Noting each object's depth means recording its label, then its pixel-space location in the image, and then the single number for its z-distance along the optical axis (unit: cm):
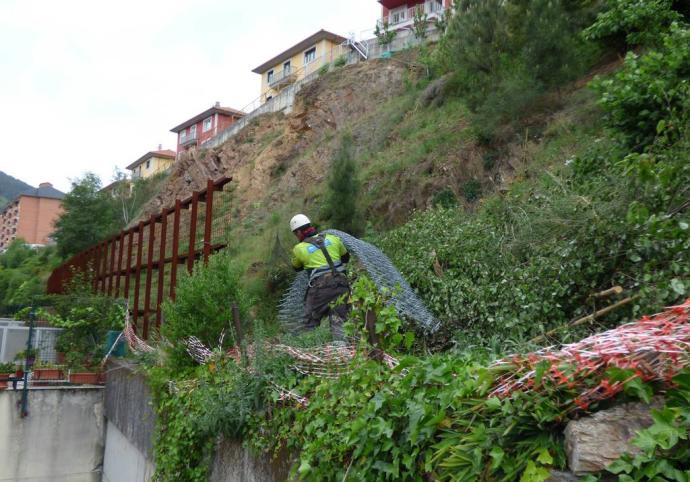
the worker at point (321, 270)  672
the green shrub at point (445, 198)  1259
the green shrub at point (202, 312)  688
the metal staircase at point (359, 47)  3429
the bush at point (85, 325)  1164
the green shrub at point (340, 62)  3394
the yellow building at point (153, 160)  7550
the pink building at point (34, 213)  9206
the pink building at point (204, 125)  6356
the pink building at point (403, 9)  4372
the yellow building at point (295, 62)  5158
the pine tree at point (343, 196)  1430
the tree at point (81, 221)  3925
